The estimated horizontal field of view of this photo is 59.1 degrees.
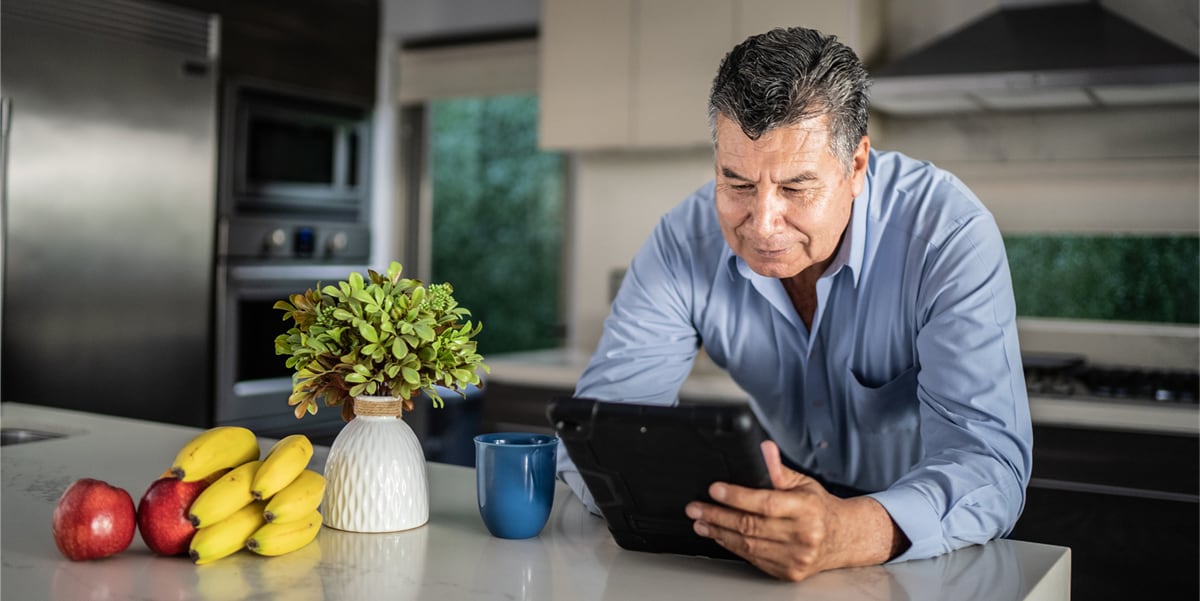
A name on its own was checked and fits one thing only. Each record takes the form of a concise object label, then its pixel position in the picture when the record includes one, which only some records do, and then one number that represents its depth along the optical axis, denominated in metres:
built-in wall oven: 3.60
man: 1.16
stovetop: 2.68
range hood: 2.79
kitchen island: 1.05
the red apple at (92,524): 1.11
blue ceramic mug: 1.24
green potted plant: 1.23
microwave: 3.64
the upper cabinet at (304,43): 3.64
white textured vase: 1.25
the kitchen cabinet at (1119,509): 2.53
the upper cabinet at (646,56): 3.30
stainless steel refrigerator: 3.13
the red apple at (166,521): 1.13
